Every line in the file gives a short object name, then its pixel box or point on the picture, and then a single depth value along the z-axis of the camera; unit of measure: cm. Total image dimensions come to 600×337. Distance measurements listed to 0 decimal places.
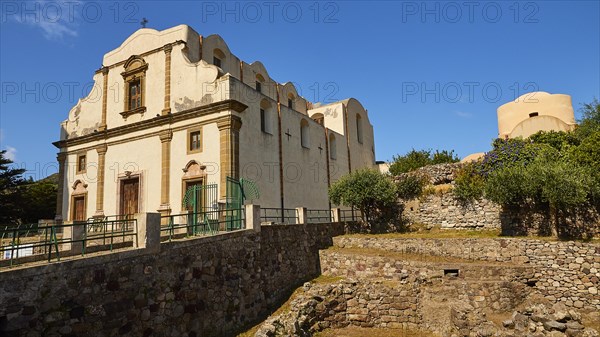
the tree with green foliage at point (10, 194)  2833
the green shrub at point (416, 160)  3544
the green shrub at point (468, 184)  2308
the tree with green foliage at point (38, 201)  3009
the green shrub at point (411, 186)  2575
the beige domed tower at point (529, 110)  3071
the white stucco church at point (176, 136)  1947
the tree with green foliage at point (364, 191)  2372
